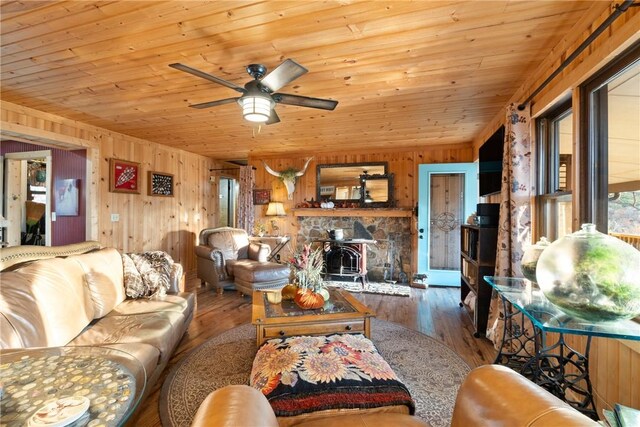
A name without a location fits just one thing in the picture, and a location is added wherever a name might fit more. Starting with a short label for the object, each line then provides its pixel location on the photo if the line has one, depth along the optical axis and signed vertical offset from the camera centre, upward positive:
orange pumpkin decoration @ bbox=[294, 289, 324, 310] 2.28 -0.69
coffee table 2.10 -0.78
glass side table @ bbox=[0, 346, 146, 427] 0.91 -0.63
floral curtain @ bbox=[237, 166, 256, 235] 5.73 +0.30
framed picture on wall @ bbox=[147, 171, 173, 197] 4.83 +0.52
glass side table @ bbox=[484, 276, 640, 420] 1.17 -0.49
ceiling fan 1.88 +0.90
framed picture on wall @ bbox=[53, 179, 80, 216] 4.10 +0.24
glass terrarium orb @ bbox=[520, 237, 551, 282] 1.75 -0.28
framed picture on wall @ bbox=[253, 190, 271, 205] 5.93 +0.35
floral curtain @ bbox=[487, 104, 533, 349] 2.40 +0.12
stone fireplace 5.16 -0.52
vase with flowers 2.37 -0.56
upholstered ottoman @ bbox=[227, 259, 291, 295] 3.94 -0.87
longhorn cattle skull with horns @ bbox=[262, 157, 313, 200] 5.55 +0.76
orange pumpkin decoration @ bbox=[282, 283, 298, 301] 2.52 -0.70
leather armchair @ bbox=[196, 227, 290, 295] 4.00 -0.74
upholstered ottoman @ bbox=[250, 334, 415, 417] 1.25 -0.80
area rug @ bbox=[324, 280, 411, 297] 4.42 -1.20
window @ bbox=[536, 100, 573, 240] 2.16 +0.35
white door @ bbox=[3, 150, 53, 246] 4.78 +0.36
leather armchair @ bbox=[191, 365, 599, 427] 0.72 -0.57
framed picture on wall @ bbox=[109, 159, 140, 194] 4.23 +0.57
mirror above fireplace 5.25 +0.58
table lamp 5.54 +0.10
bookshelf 2.83 -0.56
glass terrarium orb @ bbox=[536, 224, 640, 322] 1.07 -0.24
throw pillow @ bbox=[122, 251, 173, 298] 2.58 -0.57
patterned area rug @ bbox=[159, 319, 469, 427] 1.80 -1.21
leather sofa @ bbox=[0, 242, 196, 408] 1.58 -0.62
